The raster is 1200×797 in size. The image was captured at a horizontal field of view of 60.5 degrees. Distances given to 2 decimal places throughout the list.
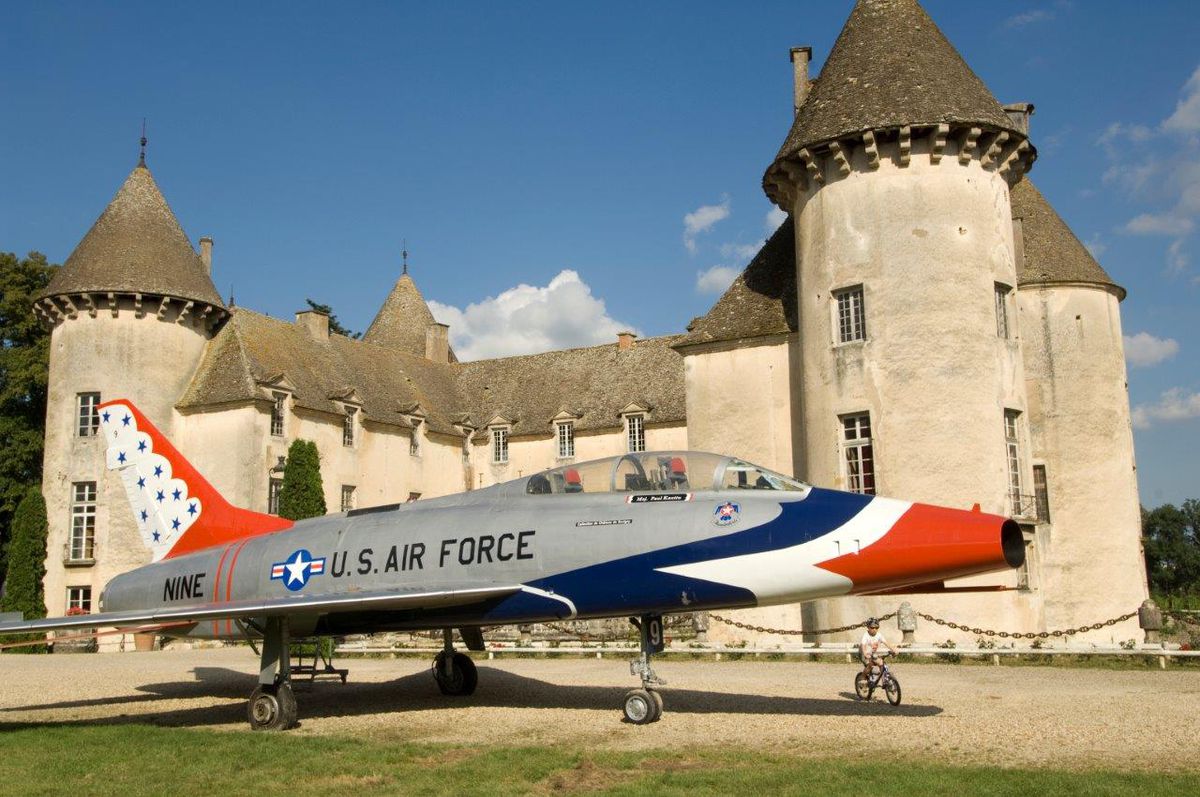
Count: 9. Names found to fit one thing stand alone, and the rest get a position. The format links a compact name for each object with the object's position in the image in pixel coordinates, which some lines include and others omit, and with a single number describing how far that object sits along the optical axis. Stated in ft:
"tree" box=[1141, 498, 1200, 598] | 305.53
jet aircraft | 38.14
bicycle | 46.54
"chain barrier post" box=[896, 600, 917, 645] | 75.51
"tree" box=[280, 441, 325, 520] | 120.16
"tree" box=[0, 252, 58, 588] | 139.23
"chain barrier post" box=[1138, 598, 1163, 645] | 71.72
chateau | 80.94
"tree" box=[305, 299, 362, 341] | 265.05
